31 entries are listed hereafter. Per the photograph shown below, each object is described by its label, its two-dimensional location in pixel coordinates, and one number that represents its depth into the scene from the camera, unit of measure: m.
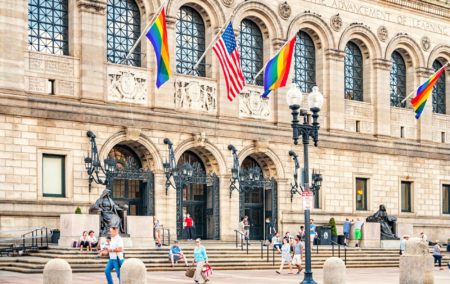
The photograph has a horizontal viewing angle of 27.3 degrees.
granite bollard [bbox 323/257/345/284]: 26.19
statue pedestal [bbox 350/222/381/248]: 47.25
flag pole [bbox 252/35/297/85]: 47.52
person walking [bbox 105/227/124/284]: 25.44
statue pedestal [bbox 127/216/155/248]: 38.16
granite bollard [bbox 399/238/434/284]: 26.06
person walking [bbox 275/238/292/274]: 37.53
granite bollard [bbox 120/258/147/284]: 22.59
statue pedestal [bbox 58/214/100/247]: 36.31
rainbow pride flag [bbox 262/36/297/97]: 44.75
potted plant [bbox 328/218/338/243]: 49.81
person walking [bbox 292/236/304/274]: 37.12
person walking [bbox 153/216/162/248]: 40.53
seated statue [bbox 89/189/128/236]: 37.19
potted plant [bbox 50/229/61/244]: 39.44
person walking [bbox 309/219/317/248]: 45.44
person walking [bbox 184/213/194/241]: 45.97
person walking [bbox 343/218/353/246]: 48.06
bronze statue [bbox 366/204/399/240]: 48.62
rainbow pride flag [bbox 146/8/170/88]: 41.06
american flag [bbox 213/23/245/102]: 42.66
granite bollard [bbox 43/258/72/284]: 22.39
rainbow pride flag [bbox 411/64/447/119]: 51.91
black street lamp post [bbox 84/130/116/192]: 42.25
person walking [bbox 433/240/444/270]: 42.97
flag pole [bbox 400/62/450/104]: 56.59
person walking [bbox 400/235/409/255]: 45.18
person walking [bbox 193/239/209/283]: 30.42
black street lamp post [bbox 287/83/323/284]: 28.02
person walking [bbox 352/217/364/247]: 47.22
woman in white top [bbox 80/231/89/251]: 35.64
